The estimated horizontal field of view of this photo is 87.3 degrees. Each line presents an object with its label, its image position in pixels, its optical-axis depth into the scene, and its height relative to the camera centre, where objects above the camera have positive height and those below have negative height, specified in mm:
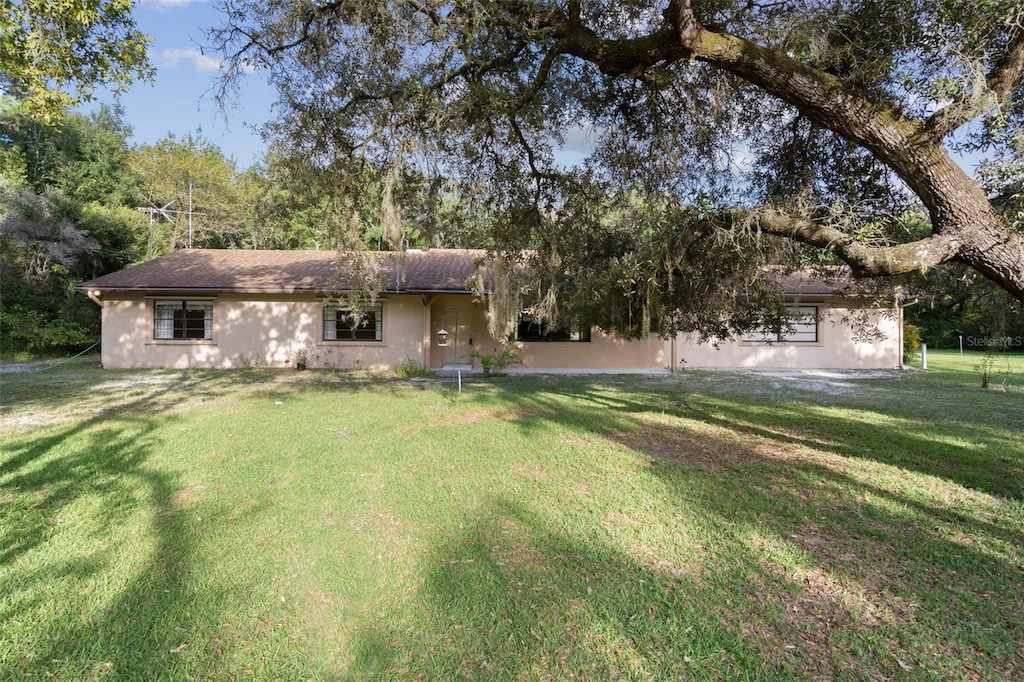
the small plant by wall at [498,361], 14133 -584
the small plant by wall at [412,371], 14320 -848
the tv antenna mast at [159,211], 23416 +6209
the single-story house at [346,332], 15219 +230
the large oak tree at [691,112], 4297 +2493
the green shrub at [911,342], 18797 -178
